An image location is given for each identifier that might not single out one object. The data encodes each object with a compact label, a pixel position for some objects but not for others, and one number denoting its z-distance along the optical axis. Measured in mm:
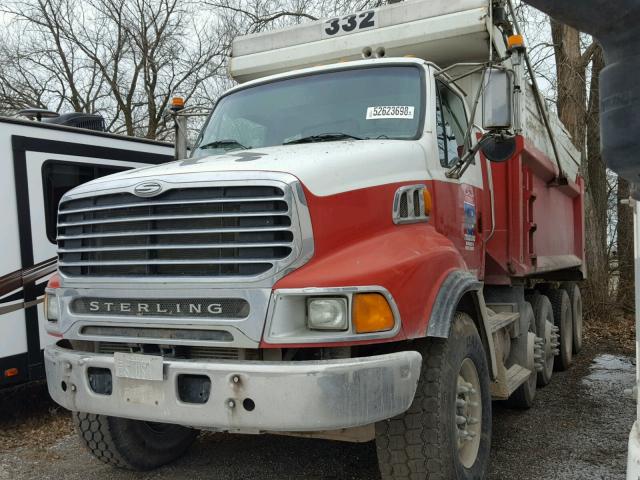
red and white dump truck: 2893
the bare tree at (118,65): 22000
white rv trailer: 5383
